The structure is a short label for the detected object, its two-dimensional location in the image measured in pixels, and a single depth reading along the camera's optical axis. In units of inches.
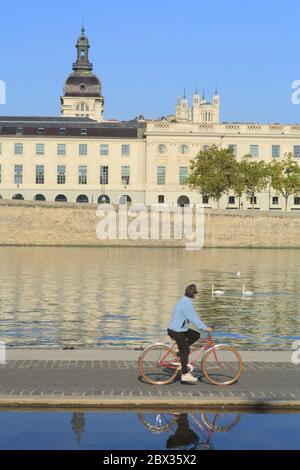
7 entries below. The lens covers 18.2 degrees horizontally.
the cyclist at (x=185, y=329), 677.9
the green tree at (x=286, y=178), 4549.7
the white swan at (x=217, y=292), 1640.0
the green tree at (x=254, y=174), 4488.2
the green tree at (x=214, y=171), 4345.5
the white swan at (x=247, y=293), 1675.7
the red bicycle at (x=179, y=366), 684.1
